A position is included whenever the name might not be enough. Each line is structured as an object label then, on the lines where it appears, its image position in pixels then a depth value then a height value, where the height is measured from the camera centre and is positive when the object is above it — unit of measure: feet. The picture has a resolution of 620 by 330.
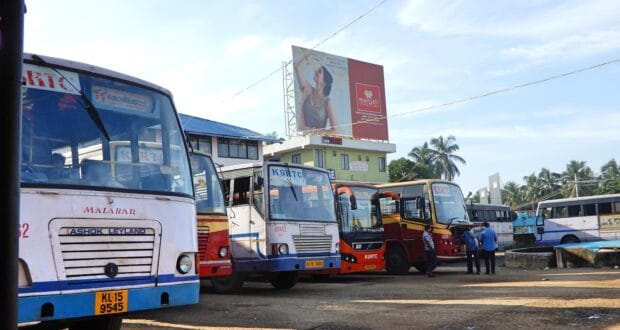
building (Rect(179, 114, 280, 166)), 113.39 +18.93
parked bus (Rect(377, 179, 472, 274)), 51.96 +0.00
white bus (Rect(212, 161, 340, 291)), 36.29 +0.45
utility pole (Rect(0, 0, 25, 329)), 7.36 +1.31
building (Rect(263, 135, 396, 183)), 139.85 +18.47
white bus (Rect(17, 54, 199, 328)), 14.94 +0.91
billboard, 132.77 +31.98
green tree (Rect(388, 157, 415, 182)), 159.74 +15.23
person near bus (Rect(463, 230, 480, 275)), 51.21 -2.60
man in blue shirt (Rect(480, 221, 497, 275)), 50.37 -2.43
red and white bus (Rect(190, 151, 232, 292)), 32.63 +0.61
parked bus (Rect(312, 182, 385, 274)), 45.14 -0.21
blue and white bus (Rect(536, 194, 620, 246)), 91.45 -0.93
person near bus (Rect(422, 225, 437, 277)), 49.32 -2.83
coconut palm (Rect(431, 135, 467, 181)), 190.07 +21.39
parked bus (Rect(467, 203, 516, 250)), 102.27 -0.02
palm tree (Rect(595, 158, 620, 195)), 199.00 +12.66
